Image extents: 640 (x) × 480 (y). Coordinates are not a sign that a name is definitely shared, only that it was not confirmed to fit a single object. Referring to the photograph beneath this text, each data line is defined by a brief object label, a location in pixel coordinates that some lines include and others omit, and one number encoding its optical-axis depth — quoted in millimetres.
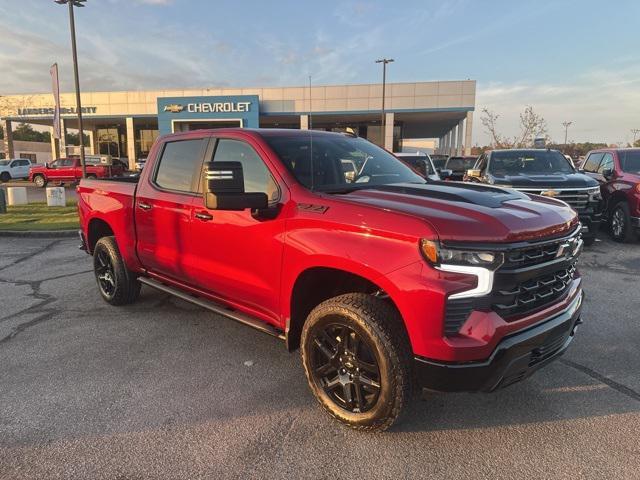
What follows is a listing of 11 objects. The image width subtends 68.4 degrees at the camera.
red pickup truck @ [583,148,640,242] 8648
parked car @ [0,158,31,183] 32844
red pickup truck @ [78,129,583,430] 2445
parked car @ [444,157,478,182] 21981
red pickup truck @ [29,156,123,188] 28016
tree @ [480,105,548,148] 32312
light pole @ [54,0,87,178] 19516
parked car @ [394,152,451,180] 10343
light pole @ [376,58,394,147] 35406
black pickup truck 8078
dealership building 36062
